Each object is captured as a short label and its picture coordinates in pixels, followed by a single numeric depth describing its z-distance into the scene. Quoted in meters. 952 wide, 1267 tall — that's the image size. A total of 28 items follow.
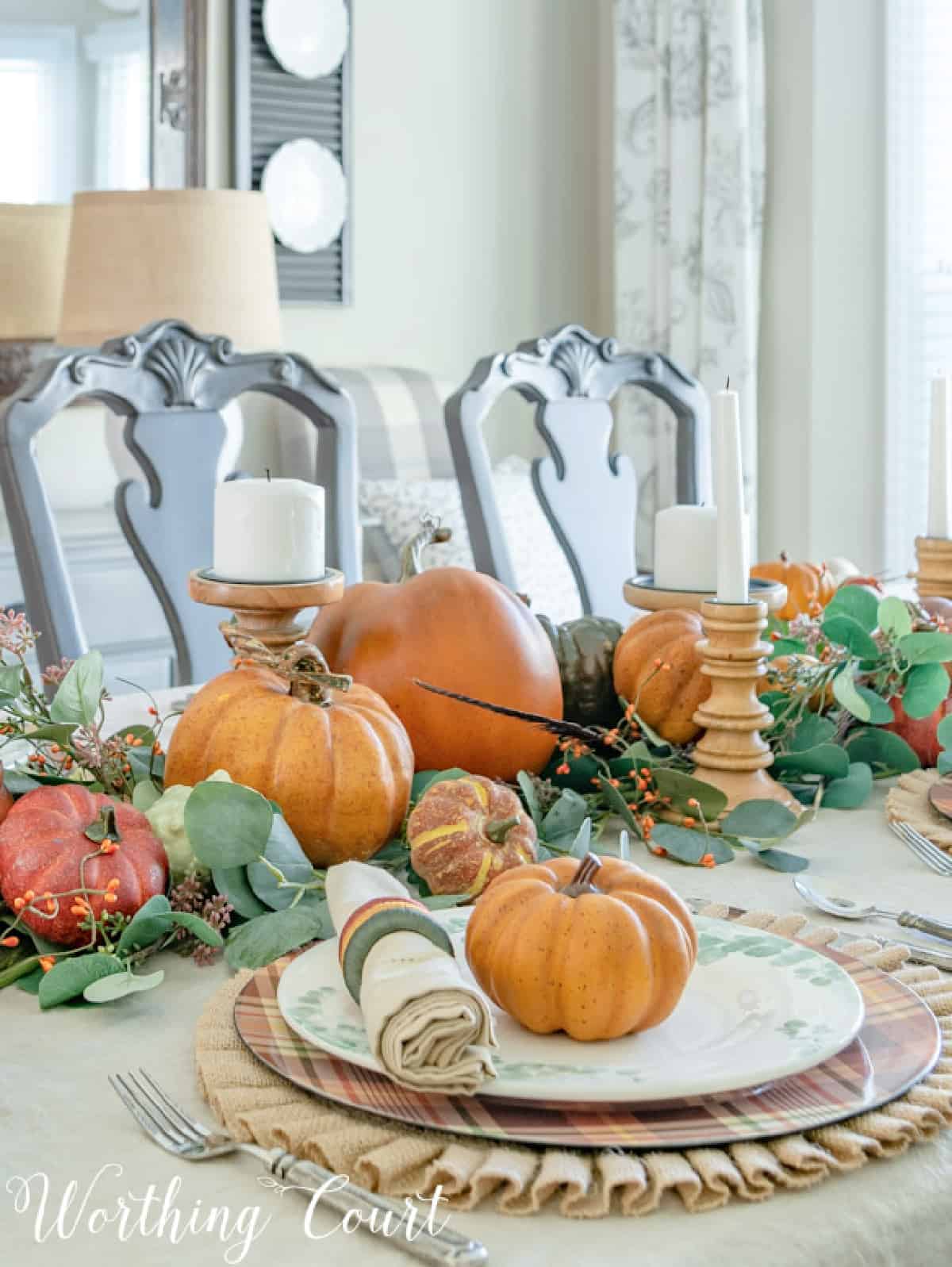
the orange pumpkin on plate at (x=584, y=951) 0.57
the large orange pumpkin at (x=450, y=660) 1.02
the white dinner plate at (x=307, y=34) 3.28
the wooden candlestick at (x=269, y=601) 0.94
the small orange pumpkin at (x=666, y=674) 1.05
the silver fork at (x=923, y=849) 0.90
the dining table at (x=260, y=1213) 0.47
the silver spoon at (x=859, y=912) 0.75
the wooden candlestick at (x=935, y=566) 1.39
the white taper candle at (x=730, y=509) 0.98
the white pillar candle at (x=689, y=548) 1.17
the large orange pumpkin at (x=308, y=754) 0.85
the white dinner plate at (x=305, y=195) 3.34
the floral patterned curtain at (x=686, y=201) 3.41
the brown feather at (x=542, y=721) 0.91
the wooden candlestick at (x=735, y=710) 0.98
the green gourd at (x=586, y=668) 1.13
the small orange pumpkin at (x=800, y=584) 1.37
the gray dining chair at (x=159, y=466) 1.65
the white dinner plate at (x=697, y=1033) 0.53
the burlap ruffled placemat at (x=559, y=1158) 0.49
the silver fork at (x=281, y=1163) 0.46
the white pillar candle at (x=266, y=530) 0.95
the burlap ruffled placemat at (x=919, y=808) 0.96
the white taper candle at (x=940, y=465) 1.32
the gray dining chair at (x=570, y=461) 1.99
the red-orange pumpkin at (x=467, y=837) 0.79
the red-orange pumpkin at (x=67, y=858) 0.72
